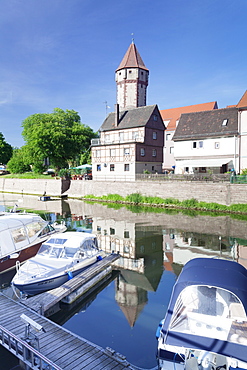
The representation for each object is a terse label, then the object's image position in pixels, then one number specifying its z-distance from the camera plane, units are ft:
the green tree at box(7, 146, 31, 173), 212.64
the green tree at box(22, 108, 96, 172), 168.66
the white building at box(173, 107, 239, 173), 110.52
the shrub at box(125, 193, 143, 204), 117.80
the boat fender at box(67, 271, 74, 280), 37.01
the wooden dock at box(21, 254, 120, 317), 30.50
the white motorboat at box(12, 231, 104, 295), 33.40
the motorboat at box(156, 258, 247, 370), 18.94
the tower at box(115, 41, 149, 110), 159.12
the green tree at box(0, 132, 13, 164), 255.80
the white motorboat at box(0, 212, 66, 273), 39.70
